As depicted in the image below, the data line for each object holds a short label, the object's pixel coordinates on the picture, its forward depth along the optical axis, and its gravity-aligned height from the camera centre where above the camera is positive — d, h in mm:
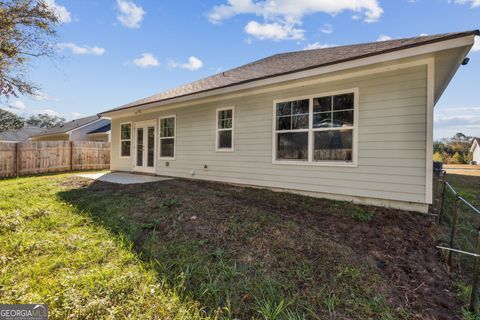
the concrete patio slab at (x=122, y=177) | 8125 -935
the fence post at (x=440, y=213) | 4473 -1062
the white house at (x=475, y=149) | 35719 +1650
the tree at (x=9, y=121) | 30106 +3827
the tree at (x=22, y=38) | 5887 +3093
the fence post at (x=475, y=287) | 2214 -1166
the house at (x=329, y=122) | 4539 +843
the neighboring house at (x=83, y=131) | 20484 +1751
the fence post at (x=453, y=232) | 3148 -982
